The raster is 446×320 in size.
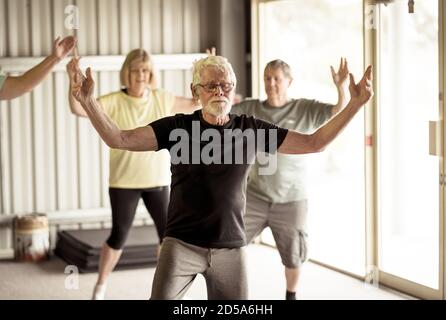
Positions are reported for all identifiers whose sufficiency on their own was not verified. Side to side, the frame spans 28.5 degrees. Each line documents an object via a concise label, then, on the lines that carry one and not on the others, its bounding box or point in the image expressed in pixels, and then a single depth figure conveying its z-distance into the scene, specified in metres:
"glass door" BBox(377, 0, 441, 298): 5.63
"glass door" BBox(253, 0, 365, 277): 6.66
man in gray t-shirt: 4.78
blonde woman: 5.18
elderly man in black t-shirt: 3.27
